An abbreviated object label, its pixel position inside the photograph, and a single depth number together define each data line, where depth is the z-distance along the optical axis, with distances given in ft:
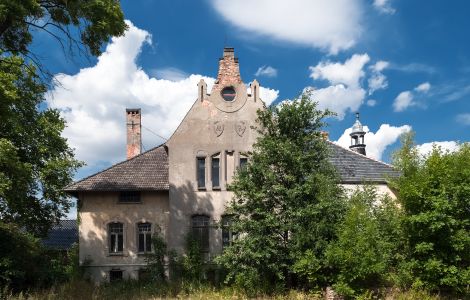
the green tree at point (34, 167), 68.74
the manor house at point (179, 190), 80.02
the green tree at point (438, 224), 58.34
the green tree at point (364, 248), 57.88
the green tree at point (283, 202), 61.00
